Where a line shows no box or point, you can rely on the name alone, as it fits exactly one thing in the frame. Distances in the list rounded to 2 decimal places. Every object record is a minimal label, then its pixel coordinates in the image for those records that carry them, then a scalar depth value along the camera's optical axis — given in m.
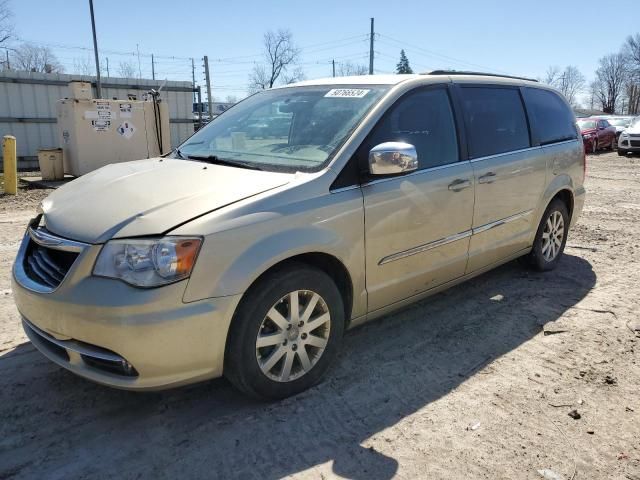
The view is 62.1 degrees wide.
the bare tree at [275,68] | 60.66
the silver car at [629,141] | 19.69
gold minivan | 2.52
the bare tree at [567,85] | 82.94
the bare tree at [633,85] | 74.44
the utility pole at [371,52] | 37.34
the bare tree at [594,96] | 88.69
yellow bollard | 9.98
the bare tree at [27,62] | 44.83
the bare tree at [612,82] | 83.97
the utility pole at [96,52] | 15.13
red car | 21.16
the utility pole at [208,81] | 19.81
